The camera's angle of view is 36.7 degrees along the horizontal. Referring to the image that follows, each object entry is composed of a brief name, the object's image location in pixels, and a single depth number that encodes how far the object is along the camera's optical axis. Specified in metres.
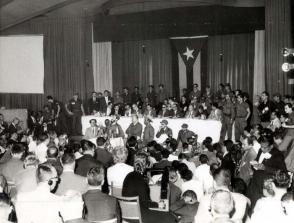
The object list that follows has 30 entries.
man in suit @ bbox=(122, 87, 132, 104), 14.38
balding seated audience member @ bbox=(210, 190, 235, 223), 2.78
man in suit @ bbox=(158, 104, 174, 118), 11.94
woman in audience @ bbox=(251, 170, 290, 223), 3.44
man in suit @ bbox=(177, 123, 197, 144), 10.36
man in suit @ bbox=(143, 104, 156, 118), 12.00
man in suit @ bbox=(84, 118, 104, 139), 10.62
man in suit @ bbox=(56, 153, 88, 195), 4.57
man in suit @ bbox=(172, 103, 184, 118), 11.76
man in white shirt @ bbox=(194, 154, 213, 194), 5.61
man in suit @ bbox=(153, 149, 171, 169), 5.85
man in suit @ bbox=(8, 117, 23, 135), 11.60
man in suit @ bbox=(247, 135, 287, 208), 4.84
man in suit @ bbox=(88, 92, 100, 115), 13.75
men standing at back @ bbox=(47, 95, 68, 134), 14.22
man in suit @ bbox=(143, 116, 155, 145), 11.11
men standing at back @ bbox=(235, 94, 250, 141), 11.46
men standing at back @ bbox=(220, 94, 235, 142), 11.57
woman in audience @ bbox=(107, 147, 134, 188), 5.21
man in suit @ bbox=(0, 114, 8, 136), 11.15
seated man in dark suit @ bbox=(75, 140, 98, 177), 5.51
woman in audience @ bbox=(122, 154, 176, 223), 4.07
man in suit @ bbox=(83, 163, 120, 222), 3.63
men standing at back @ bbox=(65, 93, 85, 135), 14.14
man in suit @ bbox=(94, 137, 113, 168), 6.75
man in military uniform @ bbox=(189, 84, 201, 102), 13.28
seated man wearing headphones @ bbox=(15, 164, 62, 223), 3.66
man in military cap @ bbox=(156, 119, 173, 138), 11.05
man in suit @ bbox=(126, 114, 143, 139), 11.20
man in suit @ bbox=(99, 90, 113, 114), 13.59
